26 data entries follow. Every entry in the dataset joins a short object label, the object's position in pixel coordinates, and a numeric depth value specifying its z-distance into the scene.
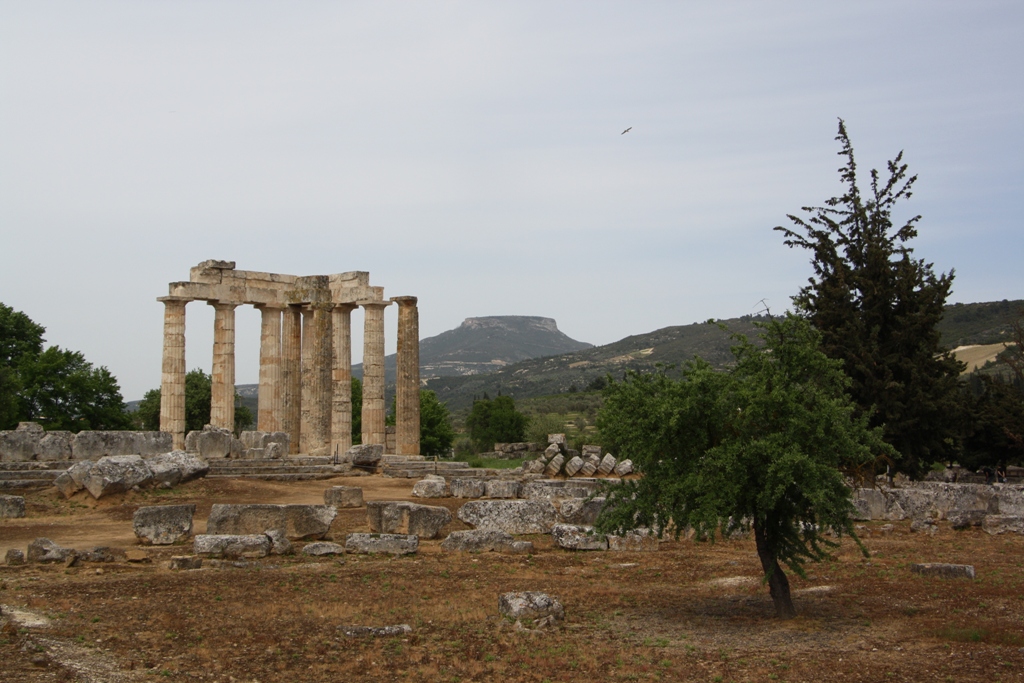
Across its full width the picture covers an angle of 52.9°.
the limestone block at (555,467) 38.84
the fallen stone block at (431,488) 30.70
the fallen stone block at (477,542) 20.84
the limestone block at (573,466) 38.97
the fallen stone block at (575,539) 21.17
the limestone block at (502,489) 29.95
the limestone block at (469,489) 30.58
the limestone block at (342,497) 27.77
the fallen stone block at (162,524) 20.95
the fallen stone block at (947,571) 16.97
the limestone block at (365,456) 37.97
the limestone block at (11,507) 24.14
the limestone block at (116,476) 26.28
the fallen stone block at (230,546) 19.12
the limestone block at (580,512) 24.70
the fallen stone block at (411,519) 22.84
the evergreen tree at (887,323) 34.78
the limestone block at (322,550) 19.58
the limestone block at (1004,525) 24.39
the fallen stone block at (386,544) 20.20
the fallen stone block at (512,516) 23.91
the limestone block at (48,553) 17.98
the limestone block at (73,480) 26.61
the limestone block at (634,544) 21.28
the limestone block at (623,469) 40.38
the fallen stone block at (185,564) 17.75
